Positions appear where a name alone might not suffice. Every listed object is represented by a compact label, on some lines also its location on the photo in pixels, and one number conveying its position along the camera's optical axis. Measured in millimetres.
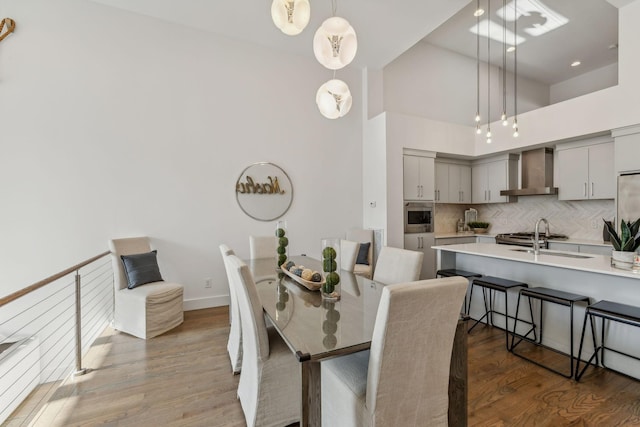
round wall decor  4070
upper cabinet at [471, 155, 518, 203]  5031
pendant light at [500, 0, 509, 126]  4086
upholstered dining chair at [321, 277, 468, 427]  1128
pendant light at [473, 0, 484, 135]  4157
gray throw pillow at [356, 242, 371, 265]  4340
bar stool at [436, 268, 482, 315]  3133
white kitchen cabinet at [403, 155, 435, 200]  4586
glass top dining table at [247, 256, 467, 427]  1186
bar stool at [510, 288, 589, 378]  2275
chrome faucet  2867
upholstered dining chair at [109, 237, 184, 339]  2951
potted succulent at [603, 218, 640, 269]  2176
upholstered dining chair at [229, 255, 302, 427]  1559
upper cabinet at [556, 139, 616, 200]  3871
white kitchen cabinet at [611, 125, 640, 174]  3273
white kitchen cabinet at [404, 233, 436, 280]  4582
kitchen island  2201
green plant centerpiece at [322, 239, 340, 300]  1761
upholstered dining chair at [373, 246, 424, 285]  2127
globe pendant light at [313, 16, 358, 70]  1855
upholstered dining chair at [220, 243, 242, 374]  2244
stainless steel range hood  4574
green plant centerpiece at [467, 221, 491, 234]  5492
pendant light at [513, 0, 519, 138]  4043
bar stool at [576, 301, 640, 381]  1931
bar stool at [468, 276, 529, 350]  2686
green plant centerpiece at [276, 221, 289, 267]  2617
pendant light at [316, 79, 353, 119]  2316
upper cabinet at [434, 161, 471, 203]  5279
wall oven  4578
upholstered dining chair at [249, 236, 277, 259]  3439
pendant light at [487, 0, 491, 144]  4723
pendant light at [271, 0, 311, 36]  1804
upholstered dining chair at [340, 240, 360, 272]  2857
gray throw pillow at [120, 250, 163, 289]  3160
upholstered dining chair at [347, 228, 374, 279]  4133
